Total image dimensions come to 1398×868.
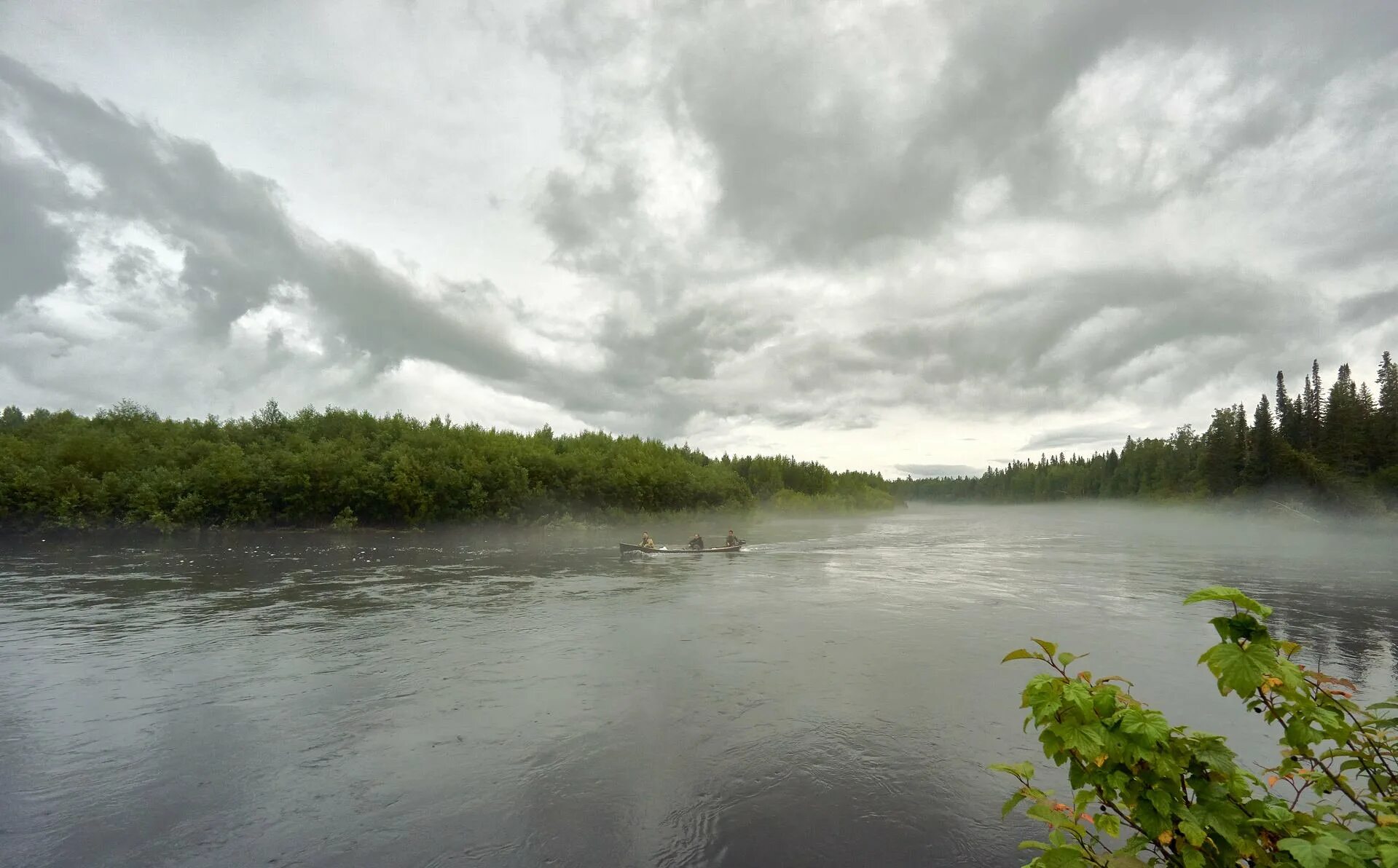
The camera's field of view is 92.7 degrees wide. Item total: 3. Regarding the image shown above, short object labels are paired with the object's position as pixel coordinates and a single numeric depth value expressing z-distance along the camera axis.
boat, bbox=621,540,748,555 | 44.28
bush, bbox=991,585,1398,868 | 2.83
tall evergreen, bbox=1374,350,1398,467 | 78.12
